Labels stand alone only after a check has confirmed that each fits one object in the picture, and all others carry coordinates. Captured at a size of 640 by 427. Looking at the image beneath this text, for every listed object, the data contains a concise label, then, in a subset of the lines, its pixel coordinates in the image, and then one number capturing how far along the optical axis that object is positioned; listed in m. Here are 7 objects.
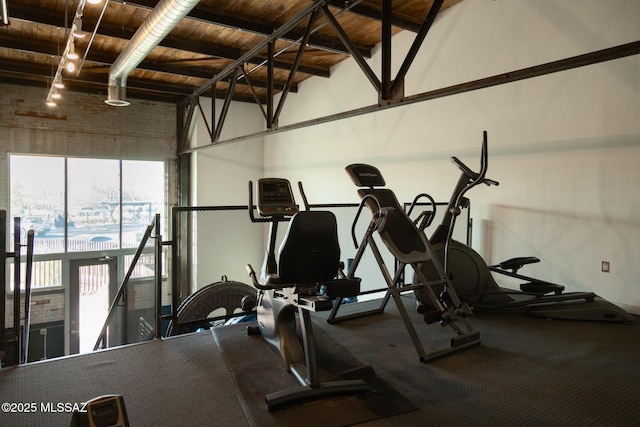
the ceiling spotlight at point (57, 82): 5.72
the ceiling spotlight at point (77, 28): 4.05
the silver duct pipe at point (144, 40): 3.91
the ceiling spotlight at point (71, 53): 4.55
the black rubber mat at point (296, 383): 2.26
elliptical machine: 3.74
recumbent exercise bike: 2.48
